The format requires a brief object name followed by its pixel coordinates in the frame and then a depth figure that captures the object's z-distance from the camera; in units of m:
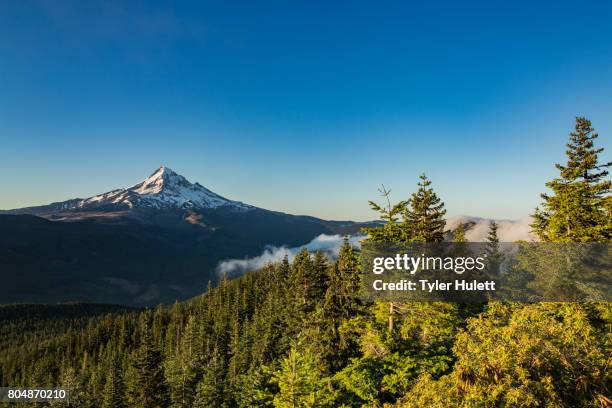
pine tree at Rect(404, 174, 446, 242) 35.88
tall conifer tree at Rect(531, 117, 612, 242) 27.20
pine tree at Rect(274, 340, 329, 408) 26.21
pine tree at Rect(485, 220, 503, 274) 44.56
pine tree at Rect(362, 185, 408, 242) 28.47
